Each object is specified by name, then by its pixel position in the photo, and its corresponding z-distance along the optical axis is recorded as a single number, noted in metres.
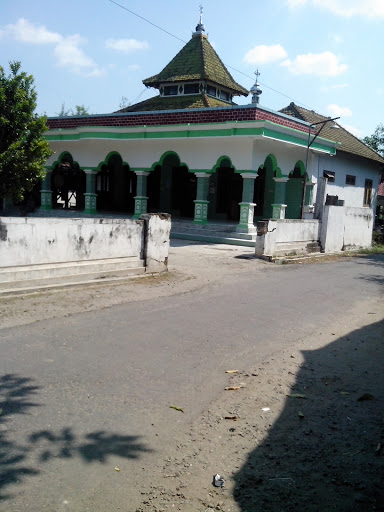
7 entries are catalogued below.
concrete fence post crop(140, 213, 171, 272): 9.10
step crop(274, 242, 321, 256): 13.12
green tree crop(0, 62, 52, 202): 15.45
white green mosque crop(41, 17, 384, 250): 16.03
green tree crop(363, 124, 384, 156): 30.44
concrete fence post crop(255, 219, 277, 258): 12.35
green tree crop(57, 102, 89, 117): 59.66
